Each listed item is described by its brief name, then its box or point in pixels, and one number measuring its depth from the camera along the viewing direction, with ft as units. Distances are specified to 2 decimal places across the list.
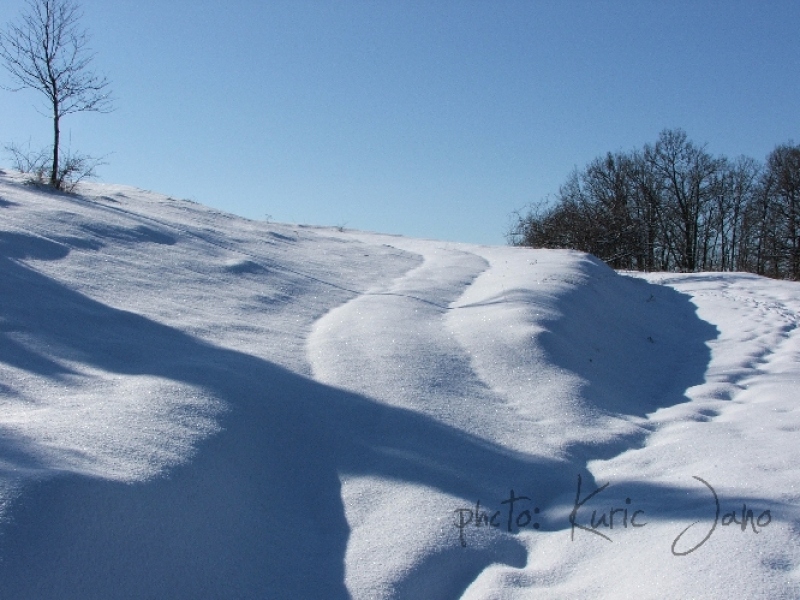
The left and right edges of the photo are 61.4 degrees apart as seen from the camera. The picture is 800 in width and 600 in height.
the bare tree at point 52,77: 36.52
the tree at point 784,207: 95.45
